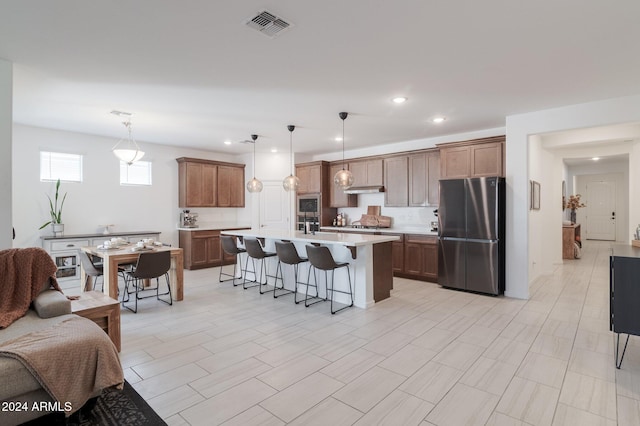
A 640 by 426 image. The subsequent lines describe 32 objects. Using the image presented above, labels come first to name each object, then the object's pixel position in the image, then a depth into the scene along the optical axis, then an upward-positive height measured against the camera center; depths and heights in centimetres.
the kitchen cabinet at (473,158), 510 +89
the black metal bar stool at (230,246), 544 -56
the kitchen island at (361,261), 430 -67
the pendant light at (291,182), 542 +51
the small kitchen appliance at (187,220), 725 -17
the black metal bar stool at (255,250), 500 -59
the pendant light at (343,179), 469 +49
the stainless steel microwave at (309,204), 768 +21
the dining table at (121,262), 413 -68
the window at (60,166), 558 +82
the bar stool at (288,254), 450 -59
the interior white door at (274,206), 803 +16
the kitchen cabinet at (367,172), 685 +88
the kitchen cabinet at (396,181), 646 +63
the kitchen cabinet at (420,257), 574 -82
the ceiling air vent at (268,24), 230 +139
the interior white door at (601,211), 1127 +2
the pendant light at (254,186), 589 +48
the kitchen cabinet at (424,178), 605 +65
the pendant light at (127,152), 454 +86
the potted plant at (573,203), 889 +24
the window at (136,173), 650 +81
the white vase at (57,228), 548 -26
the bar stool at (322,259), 408 -59
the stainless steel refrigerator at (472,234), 482 -35
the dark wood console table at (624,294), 275 -71
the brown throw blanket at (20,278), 265 -56
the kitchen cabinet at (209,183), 711 +68
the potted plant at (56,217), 549 -7
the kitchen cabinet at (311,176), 762 +88
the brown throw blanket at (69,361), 192 -92
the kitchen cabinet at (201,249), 698 -80
